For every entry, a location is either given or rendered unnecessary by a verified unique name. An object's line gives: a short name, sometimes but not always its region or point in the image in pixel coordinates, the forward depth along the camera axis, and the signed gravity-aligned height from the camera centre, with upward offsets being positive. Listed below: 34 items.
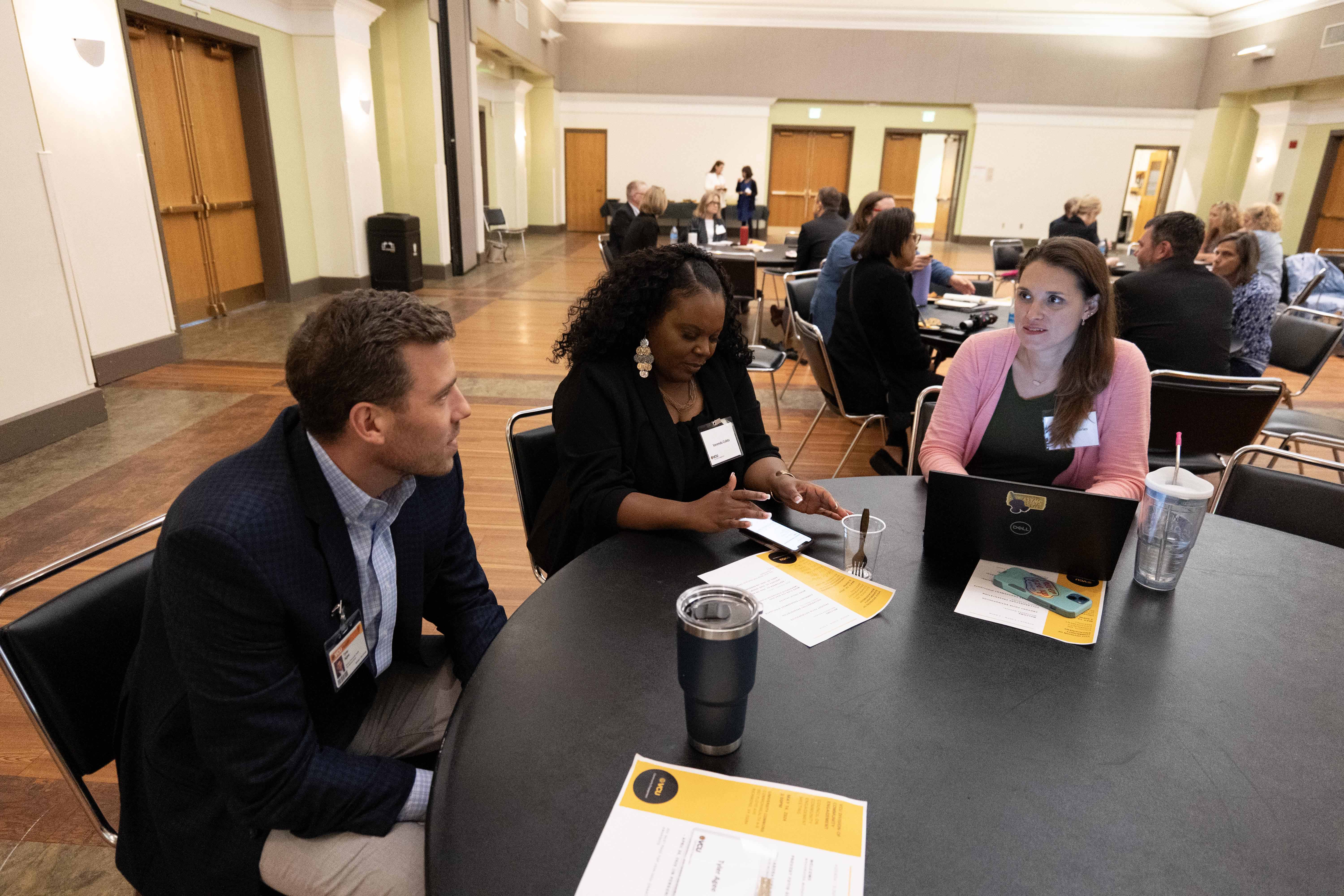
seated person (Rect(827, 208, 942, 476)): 3.44 -0.61
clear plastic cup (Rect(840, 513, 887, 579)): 1.35 -0.59
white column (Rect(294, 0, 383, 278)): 7.32 +0.53
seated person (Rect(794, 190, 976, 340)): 4.64 -0.46
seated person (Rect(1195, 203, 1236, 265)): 5.90 -0.11
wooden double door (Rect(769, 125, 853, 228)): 15.95 +0.64
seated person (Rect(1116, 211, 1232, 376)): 3.20 -0.41
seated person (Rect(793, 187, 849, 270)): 6.63 -0.36
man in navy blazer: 0.98 -0.60
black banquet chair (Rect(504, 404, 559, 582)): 1.92 -0.68
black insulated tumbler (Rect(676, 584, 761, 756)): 0.82 -0.49
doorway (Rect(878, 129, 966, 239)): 15.84 +0.52
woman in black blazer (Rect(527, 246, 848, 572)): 1.65 -0.47
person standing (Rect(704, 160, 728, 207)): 14.84 +0.22
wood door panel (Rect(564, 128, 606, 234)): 16.00 +0.17
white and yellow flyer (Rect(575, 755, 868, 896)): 0.75 -0.65
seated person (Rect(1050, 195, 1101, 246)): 9.27 -0.24
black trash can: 8.20 -0.70
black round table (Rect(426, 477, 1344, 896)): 0.79 -0.65
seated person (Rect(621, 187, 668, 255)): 6.52 -0.36
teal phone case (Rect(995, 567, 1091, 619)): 1.25 -0.63
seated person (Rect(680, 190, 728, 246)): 8.10 -0.32
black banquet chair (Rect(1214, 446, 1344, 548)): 1.74 -0.66
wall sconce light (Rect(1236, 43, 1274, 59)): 12.59 +2.46
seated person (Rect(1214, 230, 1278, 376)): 3.91 -0.47
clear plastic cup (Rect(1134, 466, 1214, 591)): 1.27 -0.52
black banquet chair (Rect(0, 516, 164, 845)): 1.09 -0.69
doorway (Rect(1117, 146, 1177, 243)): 16.69 +0.35
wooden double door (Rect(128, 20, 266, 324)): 6.01 +0.09
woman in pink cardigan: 1.87 -0.46
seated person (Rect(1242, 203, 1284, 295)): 5.80 -0.19
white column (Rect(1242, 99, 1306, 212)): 12.77 +0.89
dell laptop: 1.23 -0.52
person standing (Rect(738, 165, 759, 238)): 14.02 -0.05
